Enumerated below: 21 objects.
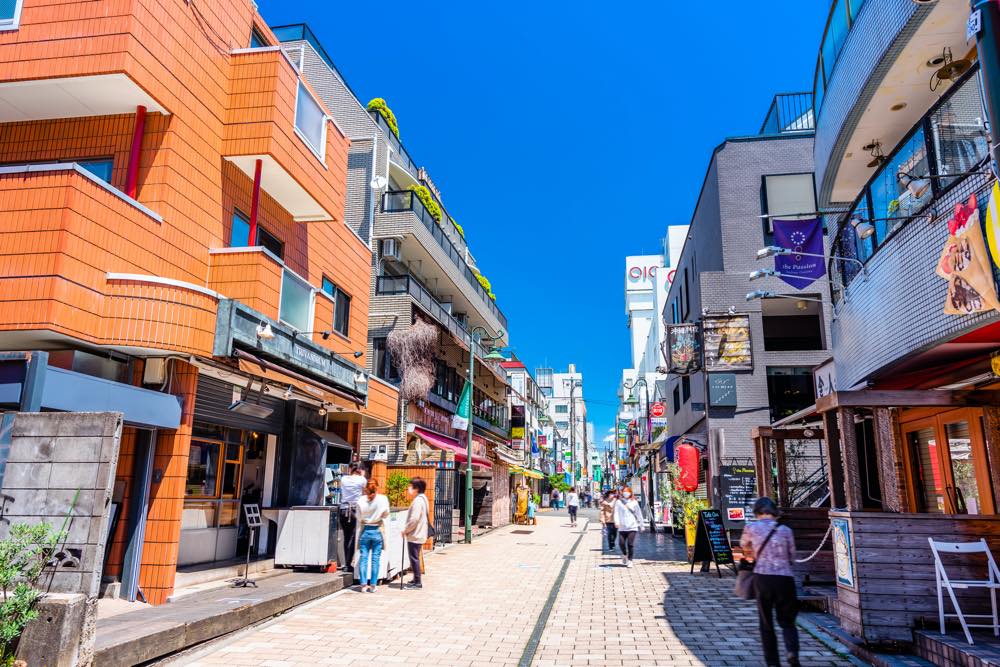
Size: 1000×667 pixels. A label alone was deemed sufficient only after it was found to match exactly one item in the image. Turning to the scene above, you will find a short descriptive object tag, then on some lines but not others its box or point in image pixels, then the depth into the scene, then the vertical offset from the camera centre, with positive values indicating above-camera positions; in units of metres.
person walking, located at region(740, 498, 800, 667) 6.60 -0.93
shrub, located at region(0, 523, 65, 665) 5.29 -0.76
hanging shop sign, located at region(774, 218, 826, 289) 15.02 +5.17
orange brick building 8.47 +3.34
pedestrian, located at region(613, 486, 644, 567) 16.83 -1.01
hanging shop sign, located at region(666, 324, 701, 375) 22.92 +4.52
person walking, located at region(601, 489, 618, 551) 20.00 -0.90
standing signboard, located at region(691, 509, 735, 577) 14.55 -1.22
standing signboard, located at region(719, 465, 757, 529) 19.19 -0.03
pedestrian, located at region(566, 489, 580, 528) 34.28 -0.96
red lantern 21.81 +0.65
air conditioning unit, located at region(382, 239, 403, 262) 26.28 +8.84
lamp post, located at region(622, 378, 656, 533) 28.62 +3.13
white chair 6.95 -0.92
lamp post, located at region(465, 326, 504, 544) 22.29 -0.18
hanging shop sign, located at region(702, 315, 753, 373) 22.58 +4.61
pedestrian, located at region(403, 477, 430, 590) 11.95 -0.72
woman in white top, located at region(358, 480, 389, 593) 11.37 -0.79
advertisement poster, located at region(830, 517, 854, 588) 7.97 -0.77
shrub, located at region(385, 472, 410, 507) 18.14 -0.14
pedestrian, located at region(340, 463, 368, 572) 12.42 -0.40
